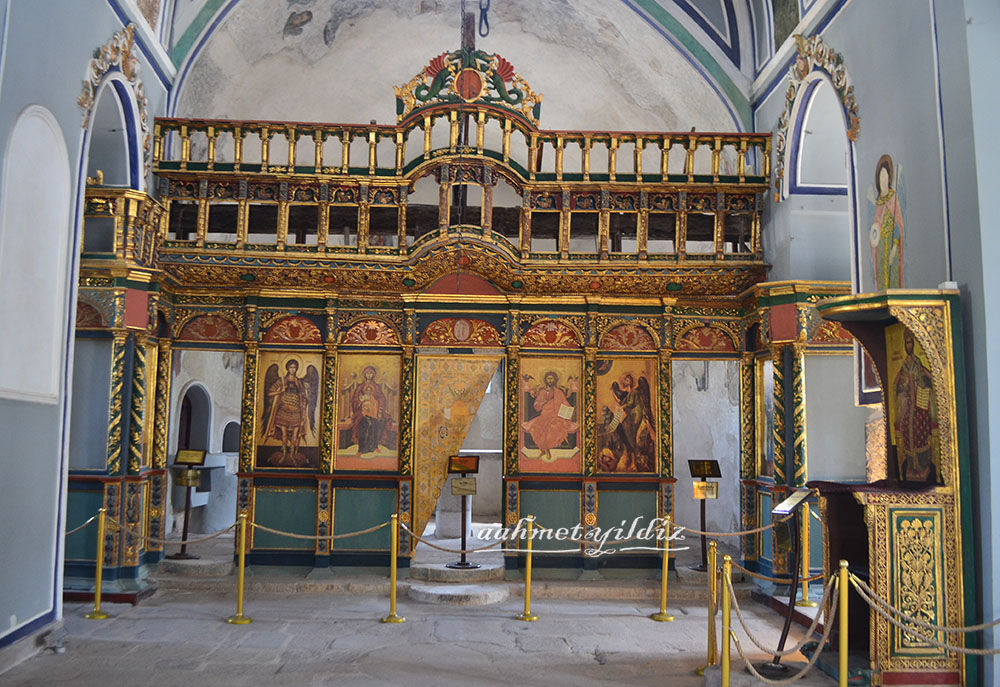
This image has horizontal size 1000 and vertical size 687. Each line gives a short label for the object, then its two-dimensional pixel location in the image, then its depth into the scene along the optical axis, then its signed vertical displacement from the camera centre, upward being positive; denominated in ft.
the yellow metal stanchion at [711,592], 21.69 -4.04
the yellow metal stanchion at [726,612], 19.42 -4.16
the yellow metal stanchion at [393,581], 28.53 -5.03
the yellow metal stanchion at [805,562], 29.43 -4.72
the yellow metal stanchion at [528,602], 29.12 -5.82
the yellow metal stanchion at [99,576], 27.55 -4.76
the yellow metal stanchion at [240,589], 28.04 -5.21
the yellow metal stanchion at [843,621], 17.93 -3.97
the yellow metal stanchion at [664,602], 29.28 -5.84
